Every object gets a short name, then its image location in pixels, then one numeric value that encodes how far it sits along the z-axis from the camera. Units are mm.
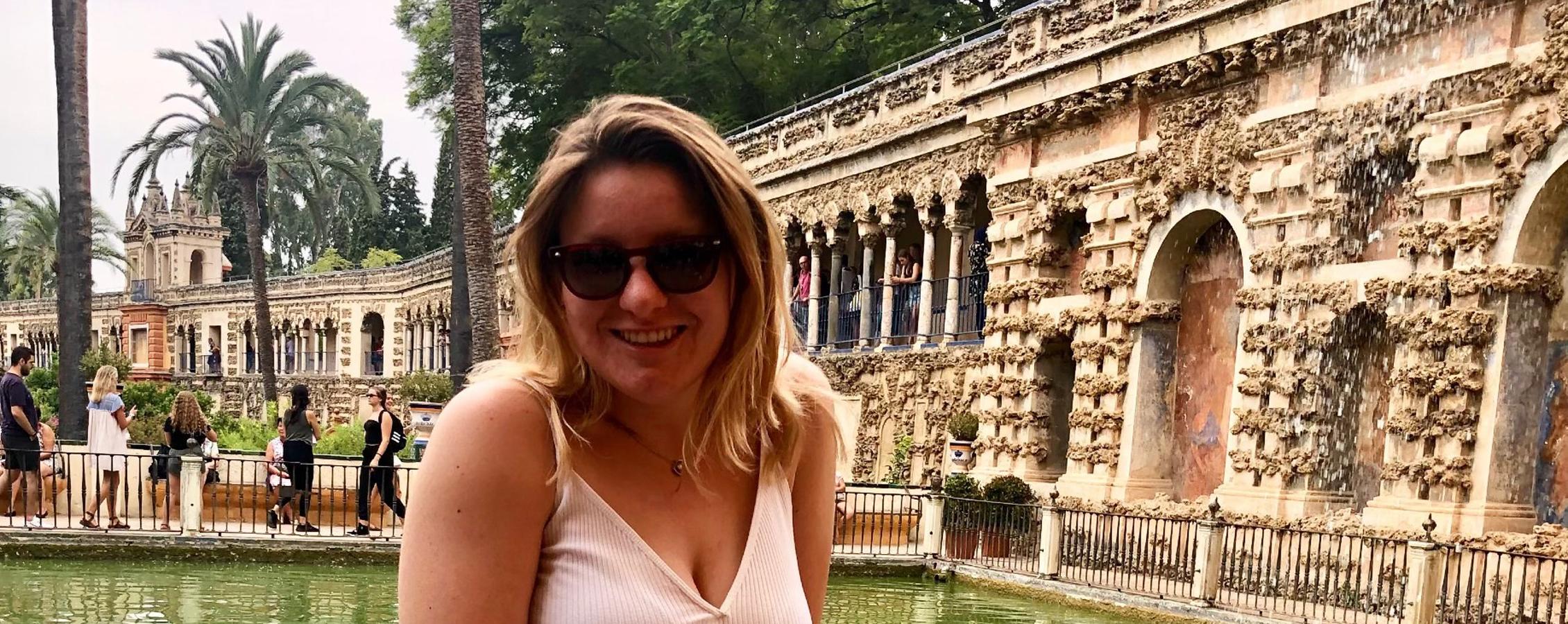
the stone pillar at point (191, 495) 14047
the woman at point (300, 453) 14766
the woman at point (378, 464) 14508
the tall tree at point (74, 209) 20547
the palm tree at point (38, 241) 62375
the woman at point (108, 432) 14219
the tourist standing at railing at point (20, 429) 13438
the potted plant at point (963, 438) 19438
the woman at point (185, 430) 14977
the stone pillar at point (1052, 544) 13484
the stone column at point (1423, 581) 10273
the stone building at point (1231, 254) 11539
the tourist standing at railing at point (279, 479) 14977
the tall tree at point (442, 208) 67938
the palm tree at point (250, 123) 37000
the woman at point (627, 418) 1677
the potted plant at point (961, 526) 15008
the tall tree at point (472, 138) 17953
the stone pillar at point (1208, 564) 11750
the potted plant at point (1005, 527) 14836
